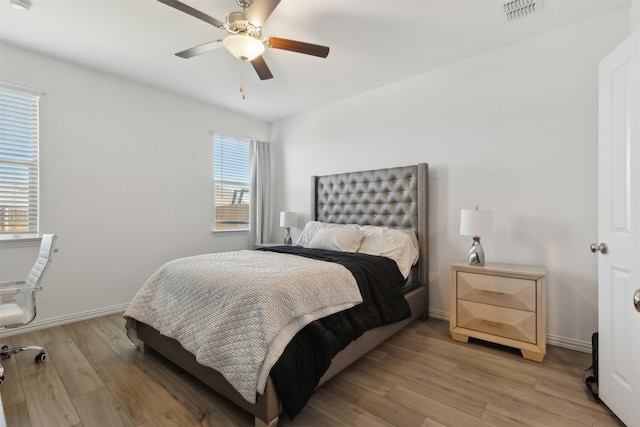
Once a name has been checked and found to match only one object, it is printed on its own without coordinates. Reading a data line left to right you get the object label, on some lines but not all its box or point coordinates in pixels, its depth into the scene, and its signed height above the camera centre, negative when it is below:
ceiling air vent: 2.21 +1.62
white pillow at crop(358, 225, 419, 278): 2.91 -0.32
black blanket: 1.51 -0.76
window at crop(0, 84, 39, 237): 2.78 +0.51
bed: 1.71 -0.06
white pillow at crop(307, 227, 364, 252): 3.15 -0.28
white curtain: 4.78 +0.30
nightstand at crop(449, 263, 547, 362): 2.27 -0.75
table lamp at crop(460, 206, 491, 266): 2.55 -0.10
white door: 1.51 -0.08
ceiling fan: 1.82 +1.26
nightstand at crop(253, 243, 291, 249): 4.48 -0.48
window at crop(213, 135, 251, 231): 4.46 +0.51
